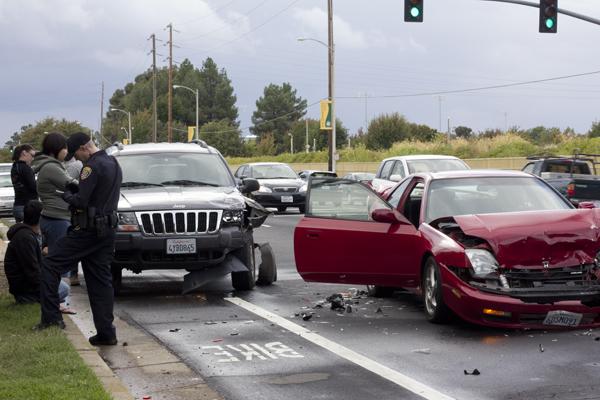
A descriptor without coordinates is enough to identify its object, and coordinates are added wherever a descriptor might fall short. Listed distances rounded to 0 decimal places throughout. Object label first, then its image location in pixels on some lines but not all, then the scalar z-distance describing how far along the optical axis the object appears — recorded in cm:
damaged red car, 931
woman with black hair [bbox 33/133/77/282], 1080
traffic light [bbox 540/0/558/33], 2772
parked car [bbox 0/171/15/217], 3488
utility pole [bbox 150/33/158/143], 8303
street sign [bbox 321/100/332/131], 5151
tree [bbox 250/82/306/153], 15350
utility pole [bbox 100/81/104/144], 14212
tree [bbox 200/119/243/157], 12725
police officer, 916
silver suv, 1223
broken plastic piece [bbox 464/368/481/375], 781
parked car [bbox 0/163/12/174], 3816
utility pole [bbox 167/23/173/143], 8275
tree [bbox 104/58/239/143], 14325
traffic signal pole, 2803
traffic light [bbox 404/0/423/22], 2747
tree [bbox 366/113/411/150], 9031
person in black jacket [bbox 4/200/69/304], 1130
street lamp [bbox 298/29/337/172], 5072
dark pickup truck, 2075
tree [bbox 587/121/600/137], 5746
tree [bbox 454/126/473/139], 14139
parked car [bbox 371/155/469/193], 2450
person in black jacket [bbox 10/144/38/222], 1330
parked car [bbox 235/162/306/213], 3291
